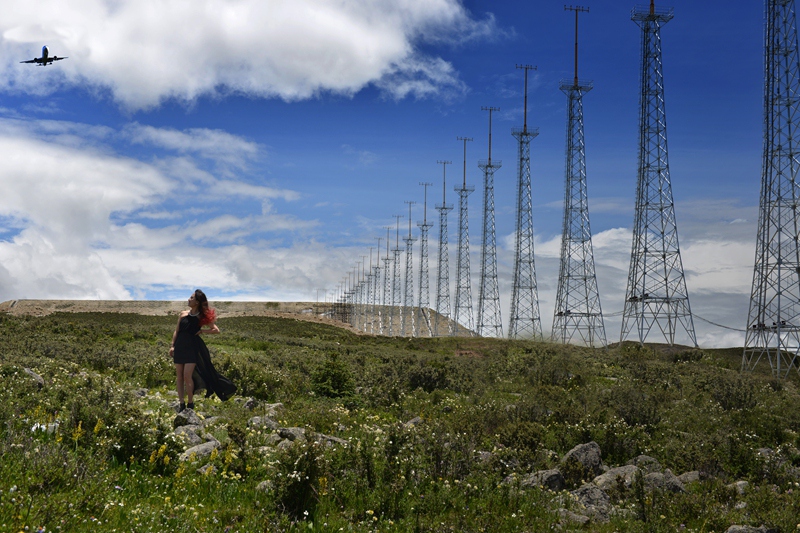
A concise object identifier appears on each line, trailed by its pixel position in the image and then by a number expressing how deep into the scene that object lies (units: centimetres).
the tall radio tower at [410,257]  7800
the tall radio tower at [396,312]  8669
